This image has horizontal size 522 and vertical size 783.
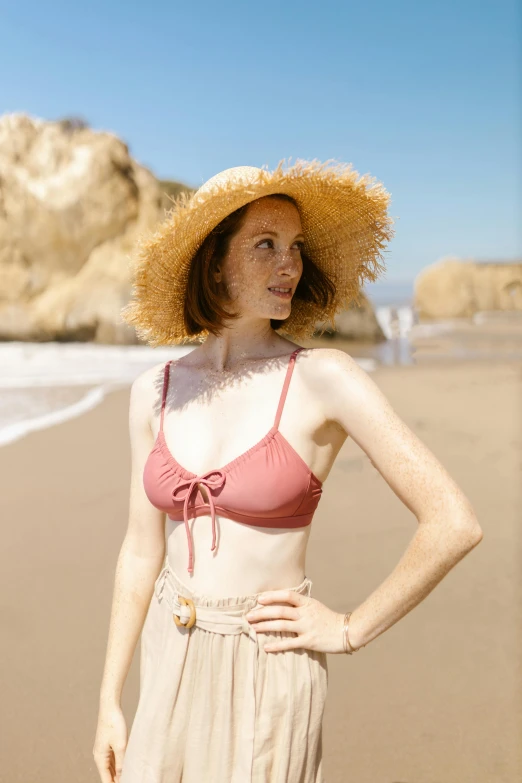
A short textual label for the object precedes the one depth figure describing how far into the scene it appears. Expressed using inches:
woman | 59.2
